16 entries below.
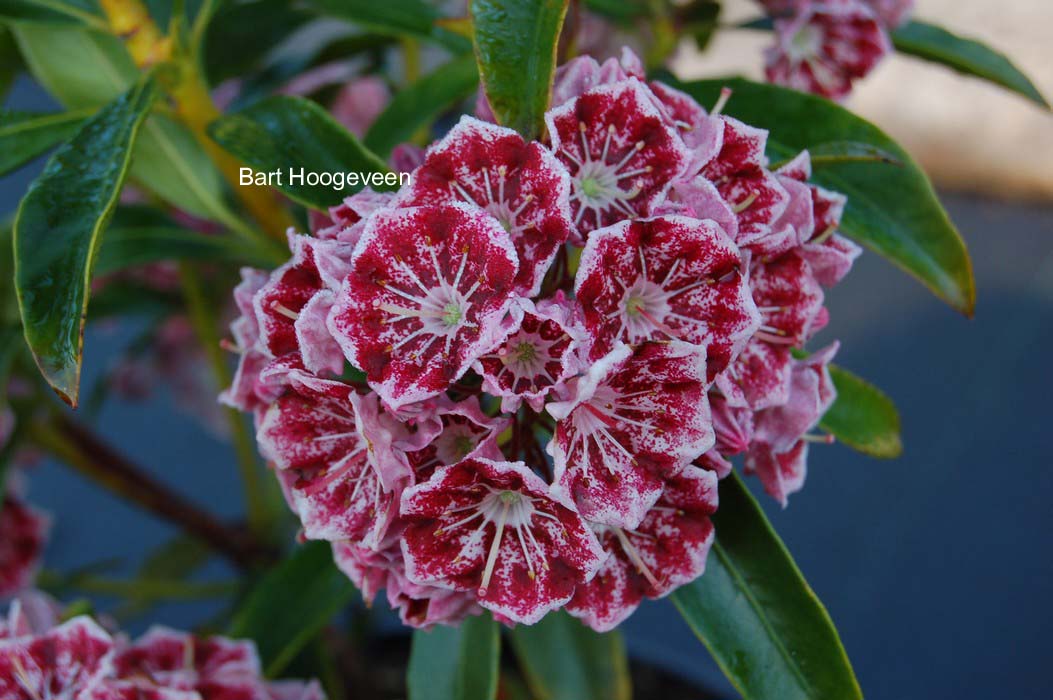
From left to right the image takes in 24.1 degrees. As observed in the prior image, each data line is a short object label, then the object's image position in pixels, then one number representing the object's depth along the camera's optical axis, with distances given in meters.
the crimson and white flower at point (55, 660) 0.34
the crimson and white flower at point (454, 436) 0.30
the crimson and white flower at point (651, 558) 0.31
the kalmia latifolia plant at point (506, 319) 0.30
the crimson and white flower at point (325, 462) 0.31
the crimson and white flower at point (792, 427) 0.31
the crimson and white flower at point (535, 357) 0.29
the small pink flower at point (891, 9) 0.37
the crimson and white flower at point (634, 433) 0.29
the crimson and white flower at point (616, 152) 0.30
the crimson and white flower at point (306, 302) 0.30
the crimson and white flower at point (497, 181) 0.30
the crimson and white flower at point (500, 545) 0.30
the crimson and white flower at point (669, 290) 0.29
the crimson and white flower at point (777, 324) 0.31
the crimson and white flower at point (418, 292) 0.29
